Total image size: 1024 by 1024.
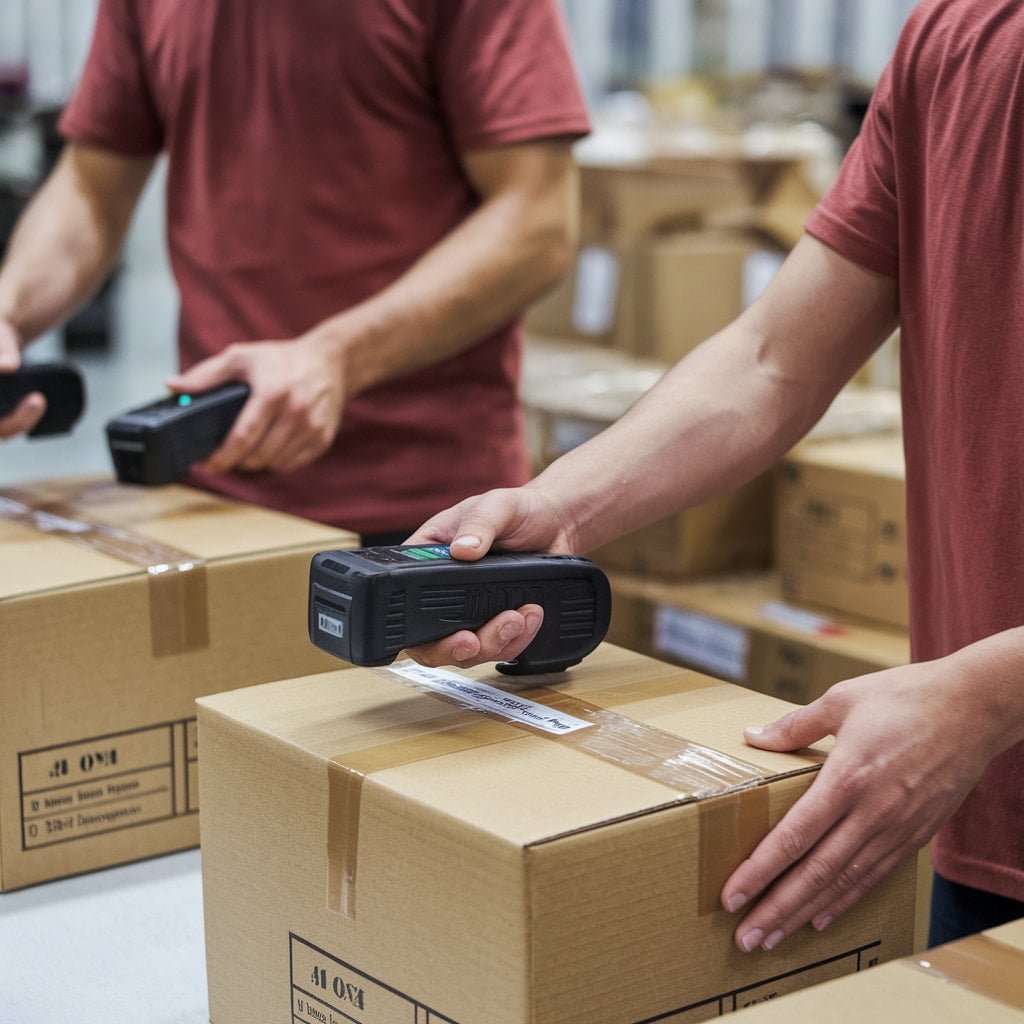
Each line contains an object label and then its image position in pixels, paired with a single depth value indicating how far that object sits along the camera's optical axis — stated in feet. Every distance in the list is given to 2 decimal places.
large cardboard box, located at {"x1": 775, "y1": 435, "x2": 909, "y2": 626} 8.19
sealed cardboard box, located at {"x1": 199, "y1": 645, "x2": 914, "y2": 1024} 4.27
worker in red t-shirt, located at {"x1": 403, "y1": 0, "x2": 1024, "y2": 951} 4.53
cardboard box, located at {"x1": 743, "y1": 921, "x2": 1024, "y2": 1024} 4.12
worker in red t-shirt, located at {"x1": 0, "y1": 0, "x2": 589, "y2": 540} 6.66
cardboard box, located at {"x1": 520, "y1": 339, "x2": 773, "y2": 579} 9.18
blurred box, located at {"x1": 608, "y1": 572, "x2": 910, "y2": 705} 8.16
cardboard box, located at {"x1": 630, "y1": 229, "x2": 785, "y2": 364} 11.28
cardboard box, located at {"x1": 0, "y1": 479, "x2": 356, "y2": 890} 5.41
